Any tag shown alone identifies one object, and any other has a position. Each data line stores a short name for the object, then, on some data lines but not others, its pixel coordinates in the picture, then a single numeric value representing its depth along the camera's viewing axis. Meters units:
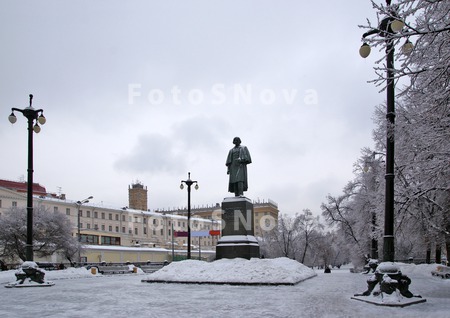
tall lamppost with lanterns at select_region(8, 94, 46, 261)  17.89
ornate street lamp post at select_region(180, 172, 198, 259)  30.83
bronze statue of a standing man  22.38
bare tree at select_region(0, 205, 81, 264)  38.34
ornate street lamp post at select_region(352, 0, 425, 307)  10.25
